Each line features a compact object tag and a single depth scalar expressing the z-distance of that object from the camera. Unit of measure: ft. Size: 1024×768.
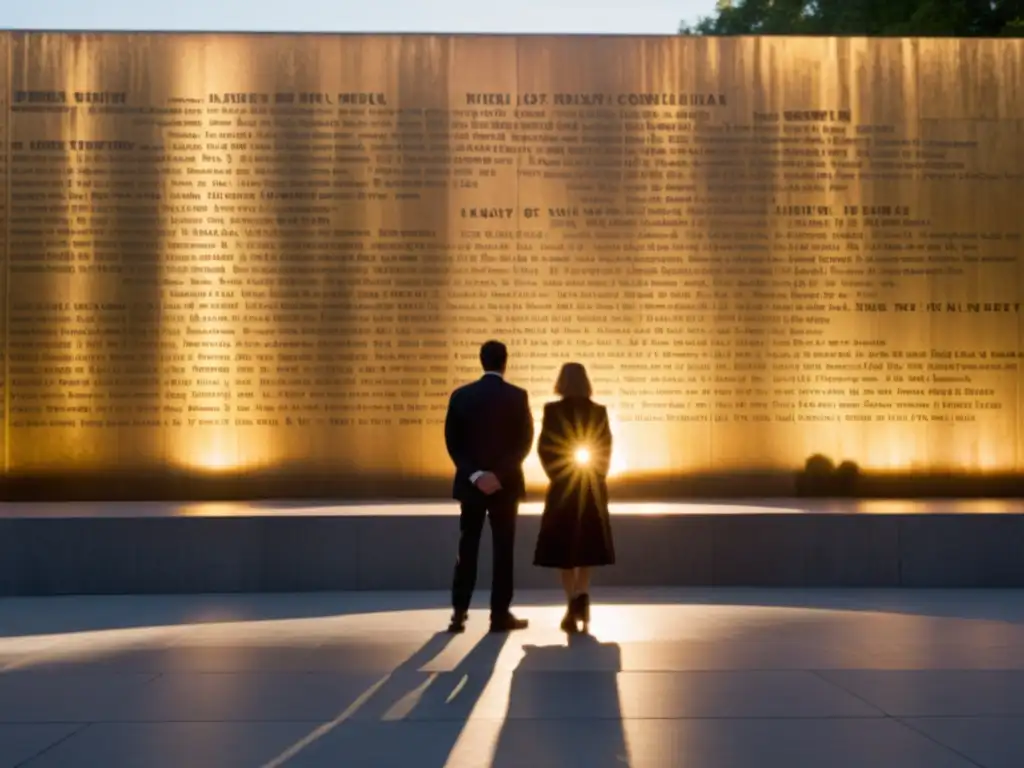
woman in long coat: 27.53
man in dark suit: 27.09
